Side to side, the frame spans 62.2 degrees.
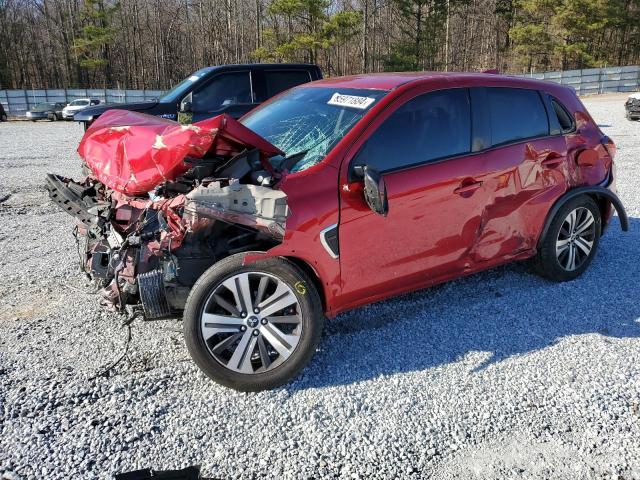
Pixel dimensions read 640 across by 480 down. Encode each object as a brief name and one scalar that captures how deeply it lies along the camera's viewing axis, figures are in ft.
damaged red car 9.97
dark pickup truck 30.83
